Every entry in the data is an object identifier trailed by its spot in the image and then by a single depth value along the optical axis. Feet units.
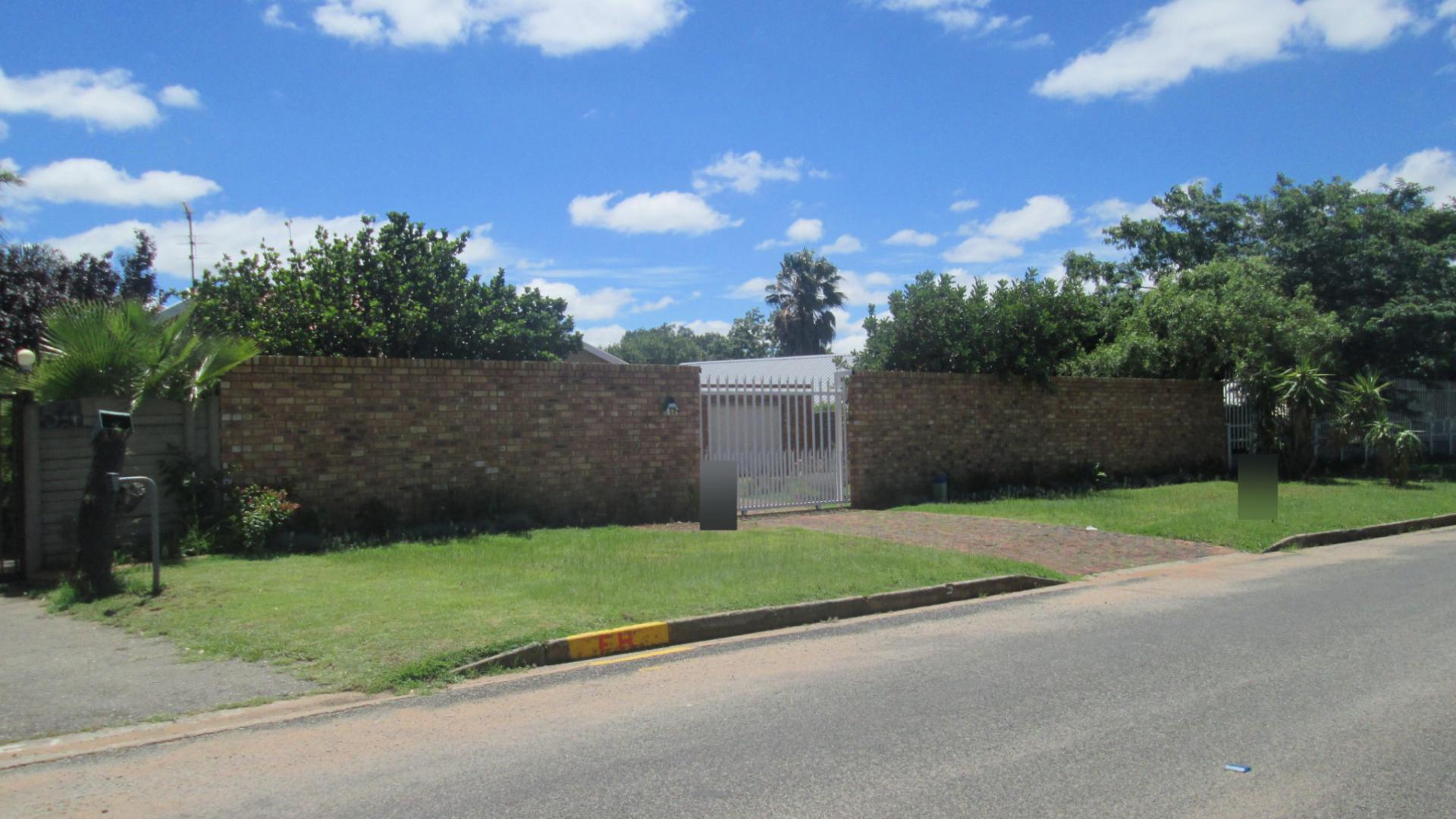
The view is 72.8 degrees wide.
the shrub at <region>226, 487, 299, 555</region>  34.94
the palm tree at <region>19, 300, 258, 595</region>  28.22
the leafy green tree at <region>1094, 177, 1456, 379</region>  81.10
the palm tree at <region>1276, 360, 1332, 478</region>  70.79
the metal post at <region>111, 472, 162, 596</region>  27.63
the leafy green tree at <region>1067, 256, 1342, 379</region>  72.95
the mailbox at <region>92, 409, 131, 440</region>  27.61
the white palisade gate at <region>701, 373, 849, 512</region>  49.32
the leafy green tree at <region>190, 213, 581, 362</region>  49.49
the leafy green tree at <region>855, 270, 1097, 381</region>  60.34
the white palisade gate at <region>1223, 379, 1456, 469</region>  76.79
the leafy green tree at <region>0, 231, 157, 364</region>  57.98
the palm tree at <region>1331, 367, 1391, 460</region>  69.82
